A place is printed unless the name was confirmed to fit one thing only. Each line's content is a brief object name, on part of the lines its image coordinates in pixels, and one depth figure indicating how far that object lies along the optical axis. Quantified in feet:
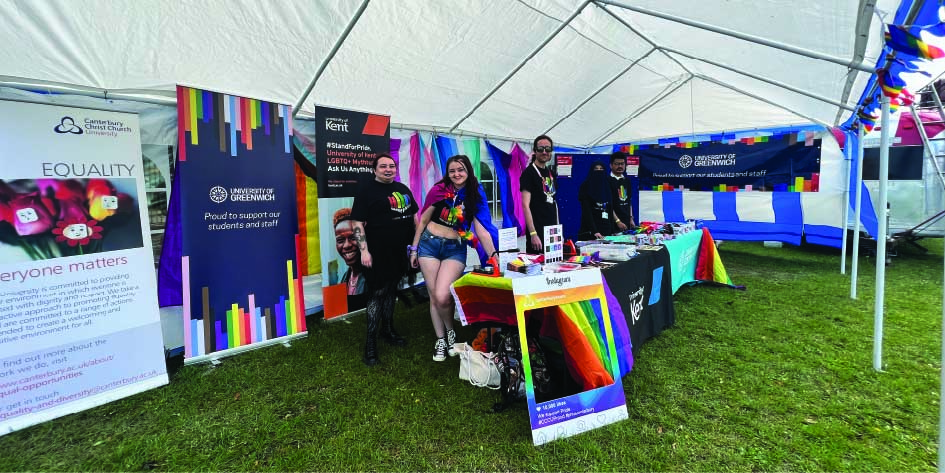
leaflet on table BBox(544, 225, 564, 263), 8.23
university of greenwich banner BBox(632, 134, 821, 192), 20.80
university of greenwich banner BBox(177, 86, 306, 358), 9.42
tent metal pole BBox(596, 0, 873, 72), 9.82
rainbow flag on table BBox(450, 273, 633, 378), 6.86
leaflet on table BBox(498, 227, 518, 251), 7.79
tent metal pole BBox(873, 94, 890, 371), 8.34
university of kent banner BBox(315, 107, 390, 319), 11.97
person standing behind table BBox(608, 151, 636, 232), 14.05
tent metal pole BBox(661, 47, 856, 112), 13.37
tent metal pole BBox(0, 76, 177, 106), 7.93
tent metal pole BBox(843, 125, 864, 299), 12.35
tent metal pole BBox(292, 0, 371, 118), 9.12
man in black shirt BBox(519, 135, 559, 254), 10.18
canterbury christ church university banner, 7.07
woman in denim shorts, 8.85
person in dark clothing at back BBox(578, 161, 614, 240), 13.83
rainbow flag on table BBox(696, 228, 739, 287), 15.42
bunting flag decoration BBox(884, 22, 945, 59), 5.24
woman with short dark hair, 9.63
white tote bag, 8.09
